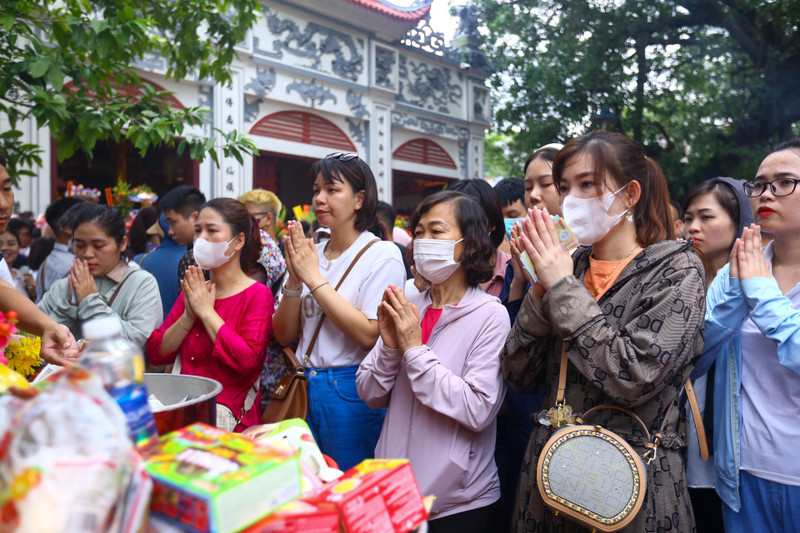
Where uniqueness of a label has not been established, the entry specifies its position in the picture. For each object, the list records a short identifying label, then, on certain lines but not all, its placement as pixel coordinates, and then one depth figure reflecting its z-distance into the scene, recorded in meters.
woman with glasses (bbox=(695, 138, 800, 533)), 1.72
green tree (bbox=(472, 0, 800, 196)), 9.20
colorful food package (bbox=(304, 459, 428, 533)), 1.03
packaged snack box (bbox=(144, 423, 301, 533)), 0.84
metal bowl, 1.29
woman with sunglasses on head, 2.34
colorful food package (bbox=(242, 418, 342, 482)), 1.28
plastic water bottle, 0.95
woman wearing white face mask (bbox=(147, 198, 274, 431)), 2.49
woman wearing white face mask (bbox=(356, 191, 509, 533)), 1.89
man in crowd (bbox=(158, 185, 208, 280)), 3.88
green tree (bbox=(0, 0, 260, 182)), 2.95
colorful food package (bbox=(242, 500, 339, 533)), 0.97
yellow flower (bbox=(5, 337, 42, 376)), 2.01
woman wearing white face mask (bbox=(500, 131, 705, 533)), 1.61
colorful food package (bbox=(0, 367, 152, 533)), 0.79
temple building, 8.50
